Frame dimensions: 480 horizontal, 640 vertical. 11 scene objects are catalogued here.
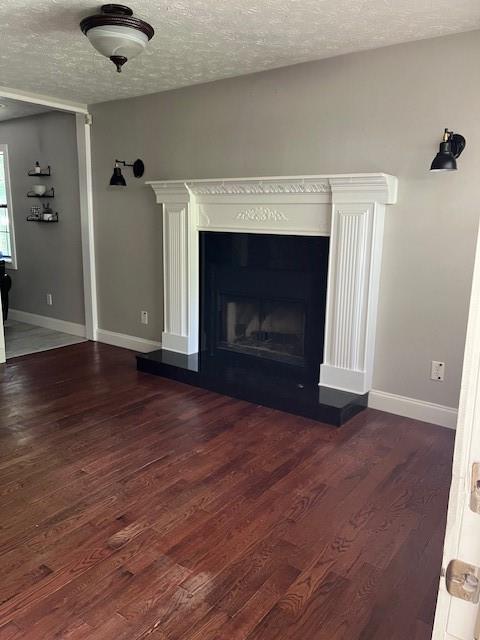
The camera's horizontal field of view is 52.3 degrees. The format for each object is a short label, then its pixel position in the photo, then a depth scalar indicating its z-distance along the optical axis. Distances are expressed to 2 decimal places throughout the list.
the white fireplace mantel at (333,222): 3.18
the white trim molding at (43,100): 4.20
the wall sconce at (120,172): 4.44
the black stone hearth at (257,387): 3.24
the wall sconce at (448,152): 2.75
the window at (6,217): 5.99
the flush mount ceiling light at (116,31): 2.53
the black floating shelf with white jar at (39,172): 5.40
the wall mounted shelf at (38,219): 5.44
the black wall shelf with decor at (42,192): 5.43
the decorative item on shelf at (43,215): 5.45
